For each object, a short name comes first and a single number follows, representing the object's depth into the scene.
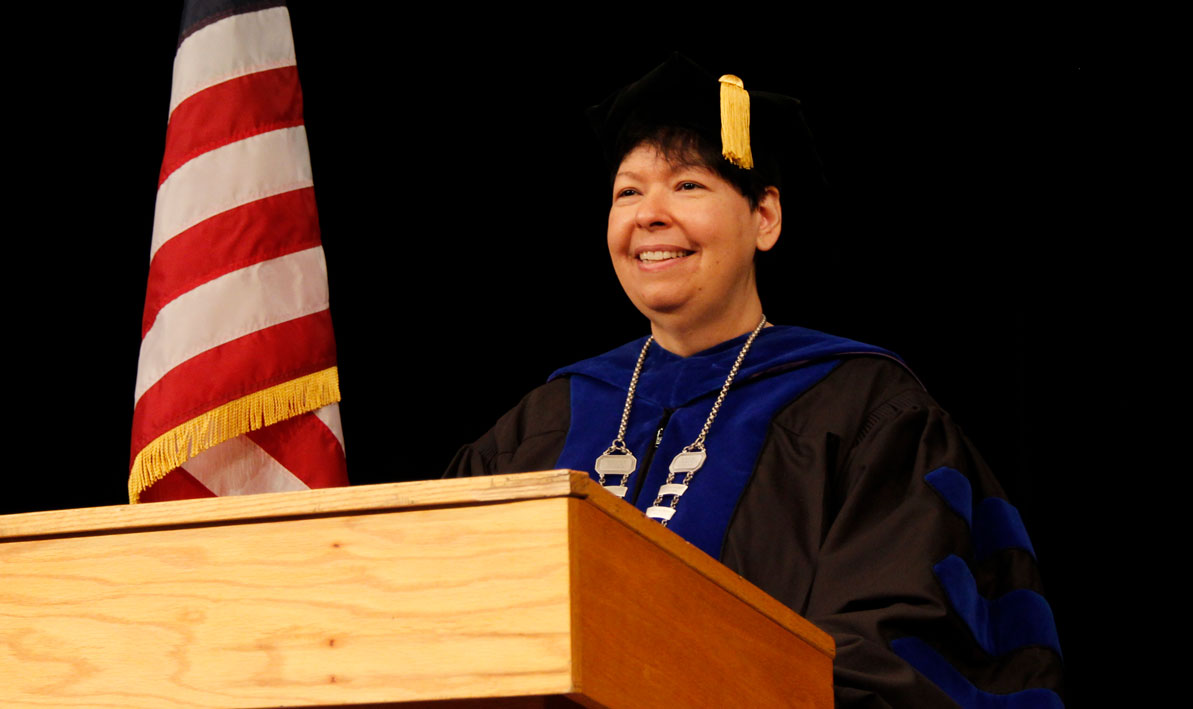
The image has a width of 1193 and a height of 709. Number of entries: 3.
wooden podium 4.56
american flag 6.06
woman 5.57
